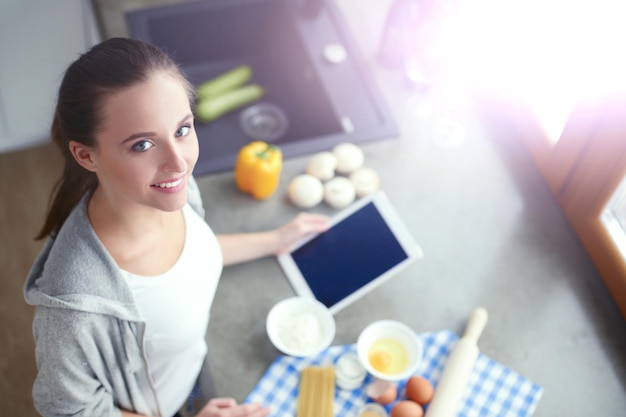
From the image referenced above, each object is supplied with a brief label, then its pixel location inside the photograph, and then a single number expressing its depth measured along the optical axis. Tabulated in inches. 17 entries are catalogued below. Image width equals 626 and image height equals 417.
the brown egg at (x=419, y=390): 55.2
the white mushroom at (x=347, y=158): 68.8
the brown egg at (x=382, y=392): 55.6
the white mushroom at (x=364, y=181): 67.7
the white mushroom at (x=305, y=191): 66.2
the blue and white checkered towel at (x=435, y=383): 56.4
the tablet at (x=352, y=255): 60.8
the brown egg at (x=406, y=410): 53.9
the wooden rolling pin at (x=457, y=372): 54.3
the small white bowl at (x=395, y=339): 56.1
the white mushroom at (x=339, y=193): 66.6
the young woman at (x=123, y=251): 41.6
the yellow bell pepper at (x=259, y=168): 64.6
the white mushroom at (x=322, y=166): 67.8
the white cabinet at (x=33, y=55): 92.0
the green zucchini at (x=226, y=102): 81.7
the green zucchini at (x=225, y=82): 82.8
